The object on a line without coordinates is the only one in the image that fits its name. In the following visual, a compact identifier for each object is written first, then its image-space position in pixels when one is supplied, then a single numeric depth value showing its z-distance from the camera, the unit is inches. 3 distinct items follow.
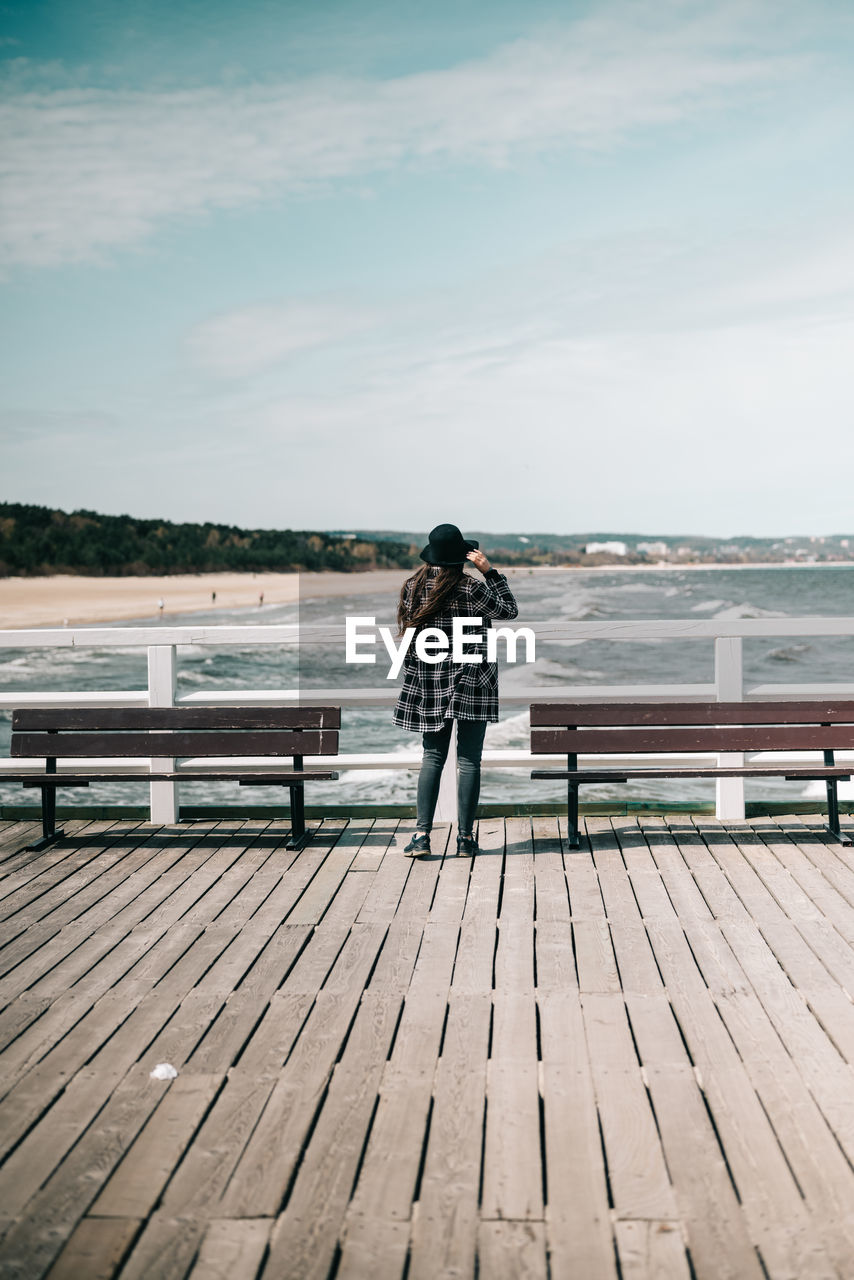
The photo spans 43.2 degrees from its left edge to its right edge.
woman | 196.9
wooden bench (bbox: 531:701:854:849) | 210.5
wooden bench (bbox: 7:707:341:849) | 214.2
